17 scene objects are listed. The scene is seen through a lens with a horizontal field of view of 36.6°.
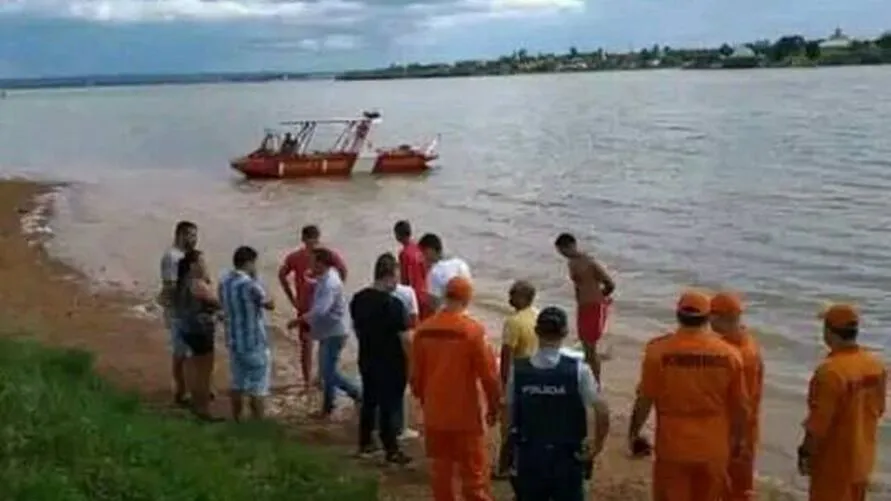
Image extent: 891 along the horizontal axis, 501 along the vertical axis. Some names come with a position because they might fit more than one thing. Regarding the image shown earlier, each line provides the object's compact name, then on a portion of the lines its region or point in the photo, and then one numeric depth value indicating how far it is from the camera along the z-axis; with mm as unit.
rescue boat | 49469
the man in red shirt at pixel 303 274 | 12500
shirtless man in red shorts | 12586
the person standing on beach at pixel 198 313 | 11398
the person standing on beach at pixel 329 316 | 11688
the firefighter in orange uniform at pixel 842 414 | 7375
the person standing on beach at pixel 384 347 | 10031
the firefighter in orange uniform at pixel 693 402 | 7309
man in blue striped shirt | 10742
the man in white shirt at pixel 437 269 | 11227
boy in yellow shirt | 9305
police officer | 7230
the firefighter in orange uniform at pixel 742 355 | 8117
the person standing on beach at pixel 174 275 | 11914
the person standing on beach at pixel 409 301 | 10065
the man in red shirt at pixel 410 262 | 12859
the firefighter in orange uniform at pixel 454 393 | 8273
